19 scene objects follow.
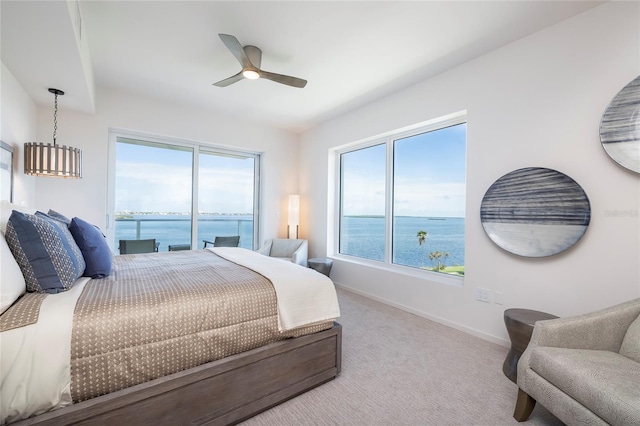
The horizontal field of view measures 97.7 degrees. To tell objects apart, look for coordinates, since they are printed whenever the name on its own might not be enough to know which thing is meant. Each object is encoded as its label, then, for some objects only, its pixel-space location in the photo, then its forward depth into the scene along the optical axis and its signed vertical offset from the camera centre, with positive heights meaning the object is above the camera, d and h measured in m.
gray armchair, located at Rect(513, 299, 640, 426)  1.21 -0.74
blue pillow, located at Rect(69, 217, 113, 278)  1.79 -0.27
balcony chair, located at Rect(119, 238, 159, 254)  3.76 -0.49
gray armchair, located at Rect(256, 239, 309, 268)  4.57 -0.59
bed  1.12 -0.67
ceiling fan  2.30 +1.29
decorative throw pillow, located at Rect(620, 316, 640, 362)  1.50 -0.68
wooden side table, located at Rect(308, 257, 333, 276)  4.25 -0.79
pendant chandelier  2.58 +0.46
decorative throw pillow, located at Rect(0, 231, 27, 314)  1.17 -0.32
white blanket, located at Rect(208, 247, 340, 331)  1.77 -0.55
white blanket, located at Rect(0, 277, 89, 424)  1.05 -0.62
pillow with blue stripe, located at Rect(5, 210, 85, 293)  1.35 -0.22
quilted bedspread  1.23 -0.57
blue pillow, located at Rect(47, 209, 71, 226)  2.01 -0.06
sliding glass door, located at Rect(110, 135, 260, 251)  4.02 +0.29
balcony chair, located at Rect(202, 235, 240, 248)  4.44 -0.48
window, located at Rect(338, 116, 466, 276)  3.23 +0.23
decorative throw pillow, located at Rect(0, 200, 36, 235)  1.40 -0.02
